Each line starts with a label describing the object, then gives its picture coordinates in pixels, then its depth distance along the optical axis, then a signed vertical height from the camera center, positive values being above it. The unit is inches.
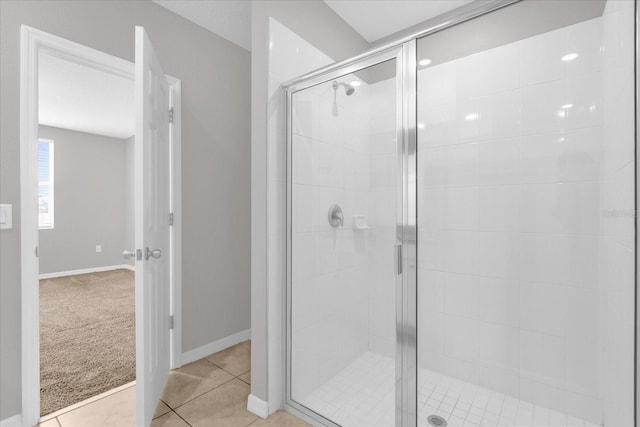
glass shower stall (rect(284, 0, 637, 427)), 56.7 -3.0
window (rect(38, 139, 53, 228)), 210.2 +16.5
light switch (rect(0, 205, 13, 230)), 60.7 -1.3
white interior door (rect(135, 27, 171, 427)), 59.3 -3.0
